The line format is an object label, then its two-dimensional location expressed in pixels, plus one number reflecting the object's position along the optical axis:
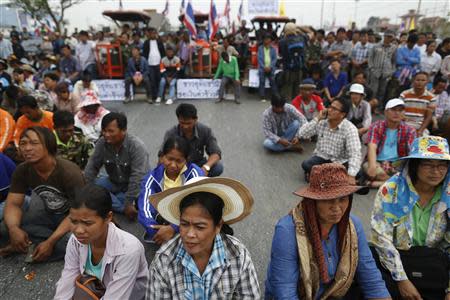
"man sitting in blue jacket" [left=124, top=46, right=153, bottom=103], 8.90
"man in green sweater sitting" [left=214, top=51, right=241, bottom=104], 8.80
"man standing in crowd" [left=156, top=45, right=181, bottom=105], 9.09
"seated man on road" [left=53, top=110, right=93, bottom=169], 3.87
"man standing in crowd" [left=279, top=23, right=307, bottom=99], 8.59
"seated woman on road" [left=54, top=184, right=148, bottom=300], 1.86
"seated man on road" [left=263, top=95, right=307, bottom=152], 5.48
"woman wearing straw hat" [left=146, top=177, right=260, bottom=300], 1.66
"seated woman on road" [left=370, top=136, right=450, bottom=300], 2.10
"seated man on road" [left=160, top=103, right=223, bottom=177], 3.83
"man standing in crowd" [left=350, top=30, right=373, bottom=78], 8.98
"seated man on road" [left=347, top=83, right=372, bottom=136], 5.68
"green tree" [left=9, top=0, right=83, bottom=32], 19.62
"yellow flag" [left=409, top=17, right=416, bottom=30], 28.05
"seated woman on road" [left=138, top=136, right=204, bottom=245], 2.74
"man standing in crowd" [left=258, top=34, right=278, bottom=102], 8.85
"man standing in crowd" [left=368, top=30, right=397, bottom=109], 8.12
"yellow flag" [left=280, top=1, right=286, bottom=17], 16.17
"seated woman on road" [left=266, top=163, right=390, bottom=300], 1.80
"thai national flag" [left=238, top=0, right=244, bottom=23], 17.69
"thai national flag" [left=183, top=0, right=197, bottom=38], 10.17
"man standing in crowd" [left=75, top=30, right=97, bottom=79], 9.70
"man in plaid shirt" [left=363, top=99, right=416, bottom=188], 4.17
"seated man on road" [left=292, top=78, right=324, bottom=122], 6.01
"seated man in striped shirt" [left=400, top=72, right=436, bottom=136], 5.19
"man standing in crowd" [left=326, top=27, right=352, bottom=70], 9.26
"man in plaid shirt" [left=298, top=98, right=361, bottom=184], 4.15
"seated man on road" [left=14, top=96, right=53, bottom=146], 4.19
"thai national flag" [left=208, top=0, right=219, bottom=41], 10.77
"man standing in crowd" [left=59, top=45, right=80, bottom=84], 9.16
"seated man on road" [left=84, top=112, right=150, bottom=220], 3.41
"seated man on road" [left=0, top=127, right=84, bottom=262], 2.62
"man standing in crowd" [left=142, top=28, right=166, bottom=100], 9.16
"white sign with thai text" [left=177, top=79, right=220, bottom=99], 9.23
